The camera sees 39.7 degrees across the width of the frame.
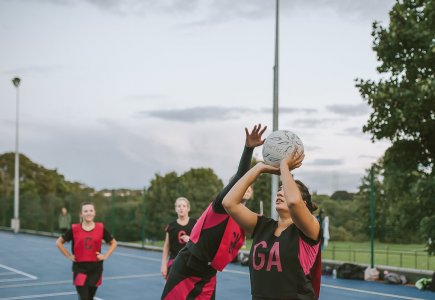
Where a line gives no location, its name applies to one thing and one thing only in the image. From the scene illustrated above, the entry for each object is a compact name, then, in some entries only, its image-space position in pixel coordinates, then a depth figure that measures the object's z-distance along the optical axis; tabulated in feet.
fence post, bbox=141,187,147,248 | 76.33
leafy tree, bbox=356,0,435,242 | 47.39
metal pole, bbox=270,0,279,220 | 49.88
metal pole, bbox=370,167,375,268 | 48.52
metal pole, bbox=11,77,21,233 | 115.24
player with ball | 11.55
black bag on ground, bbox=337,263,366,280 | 48.47
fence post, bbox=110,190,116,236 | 85.92
